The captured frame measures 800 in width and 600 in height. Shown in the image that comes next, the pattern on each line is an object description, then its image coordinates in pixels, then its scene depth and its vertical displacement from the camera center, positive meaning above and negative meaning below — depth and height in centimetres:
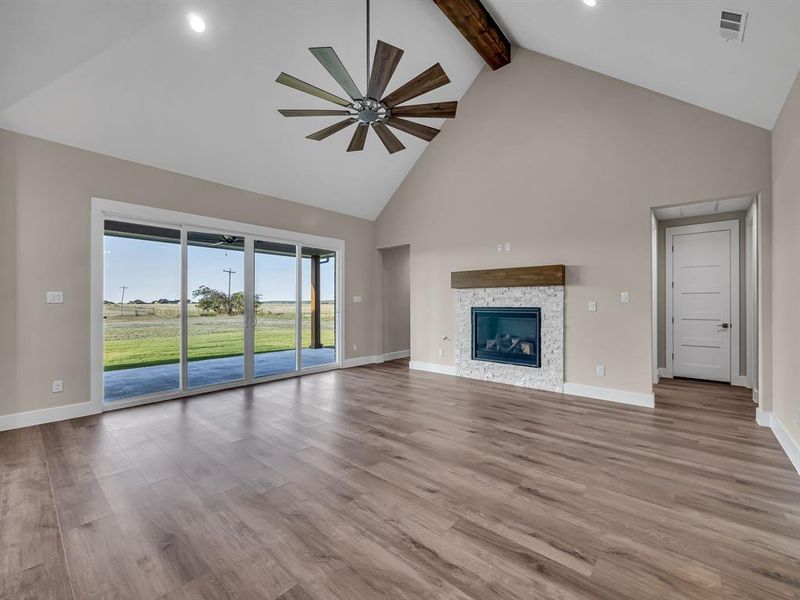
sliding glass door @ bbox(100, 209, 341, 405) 459 -6
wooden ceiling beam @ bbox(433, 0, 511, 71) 436 +358
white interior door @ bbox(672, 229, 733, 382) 548 -8
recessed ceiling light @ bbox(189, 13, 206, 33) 347 +271
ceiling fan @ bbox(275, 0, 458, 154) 268 +172
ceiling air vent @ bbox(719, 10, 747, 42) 253 +199
